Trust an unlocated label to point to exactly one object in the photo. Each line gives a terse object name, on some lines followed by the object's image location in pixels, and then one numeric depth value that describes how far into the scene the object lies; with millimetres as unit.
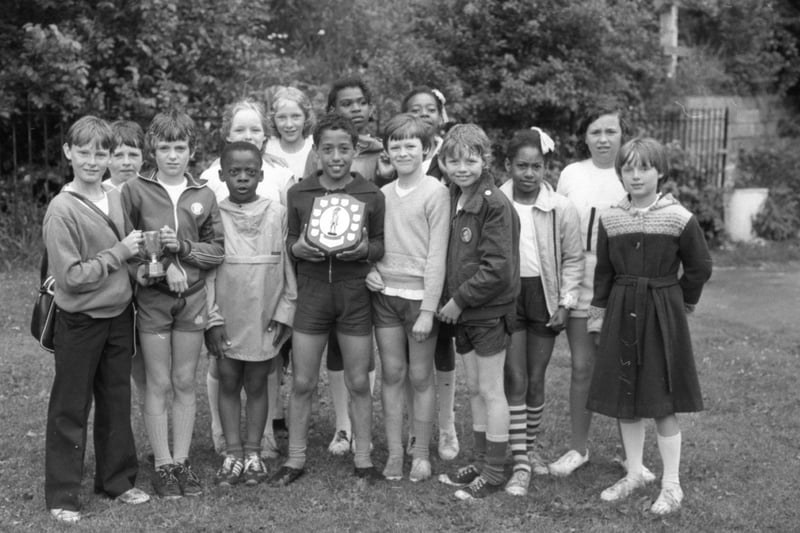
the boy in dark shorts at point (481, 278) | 4434
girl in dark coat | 4410
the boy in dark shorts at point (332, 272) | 4594
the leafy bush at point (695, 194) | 12273
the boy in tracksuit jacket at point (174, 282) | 4414
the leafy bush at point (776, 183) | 12602
